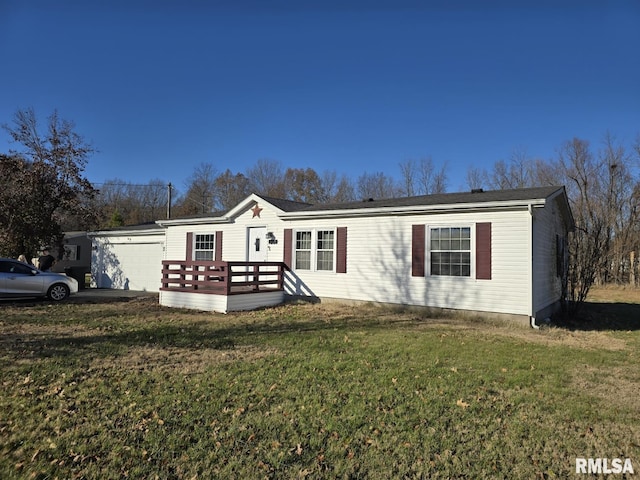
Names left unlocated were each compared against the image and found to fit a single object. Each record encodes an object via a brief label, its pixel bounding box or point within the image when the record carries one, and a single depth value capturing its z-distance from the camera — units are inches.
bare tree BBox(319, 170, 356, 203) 1587.1
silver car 485.7
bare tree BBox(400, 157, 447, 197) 1457.7
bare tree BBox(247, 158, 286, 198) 1646.2
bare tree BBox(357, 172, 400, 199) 1551.4
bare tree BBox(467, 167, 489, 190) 1397.6
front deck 452.8
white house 392.2
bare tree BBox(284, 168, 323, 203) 1605.6
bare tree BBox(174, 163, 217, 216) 1667.1
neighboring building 991.0
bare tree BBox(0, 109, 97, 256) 669.3
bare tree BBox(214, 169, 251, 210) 1657.2
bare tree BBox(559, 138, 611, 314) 485.4
